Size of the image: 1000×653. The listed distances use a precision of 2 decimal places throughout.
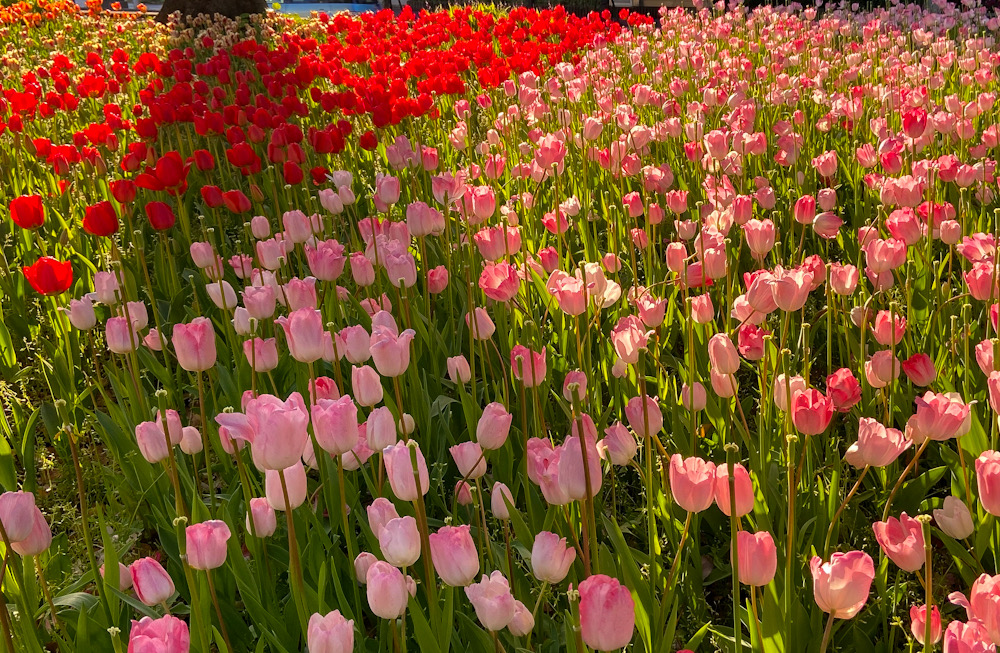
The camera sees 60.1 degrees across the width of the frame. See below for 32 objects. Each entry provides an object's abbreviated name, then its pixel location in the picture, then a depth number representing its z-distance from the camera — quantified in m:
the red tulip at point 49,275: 2.18
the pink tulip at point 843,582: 1.00
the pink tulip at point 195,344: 1.64
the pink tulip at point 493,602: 1.04
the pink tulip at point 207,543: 1.19
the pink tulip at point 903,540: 1.11
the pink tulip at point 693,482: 1.14
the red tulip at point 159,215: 2.66
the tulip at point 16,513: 1.18
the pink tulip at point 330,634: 1.02
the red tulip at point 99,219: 2.54
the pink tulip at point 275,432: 1.10
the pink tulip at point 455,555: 1.08
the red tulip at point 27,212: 2.80
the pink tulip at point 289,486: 1.29
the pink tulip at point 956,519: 1.33
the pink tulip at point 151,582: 1.24
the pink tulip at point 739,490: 1.14
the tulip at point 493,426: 1.41
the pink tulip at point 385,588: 1.04
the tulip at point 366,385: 1.46
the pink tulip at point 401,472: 1.16
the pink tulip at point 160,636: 0.93
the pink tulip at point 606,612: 0.94
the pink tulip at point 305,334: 1.56
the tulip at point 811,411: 1.40
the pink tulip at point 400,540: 1.09
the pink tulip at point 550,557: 1.14
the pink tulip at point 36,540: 1.27
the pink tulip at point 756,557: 1.08
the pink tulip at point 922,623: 1.04
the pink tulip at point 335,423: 1.24
